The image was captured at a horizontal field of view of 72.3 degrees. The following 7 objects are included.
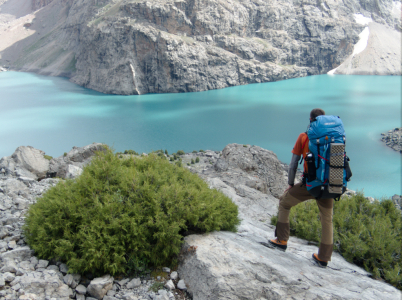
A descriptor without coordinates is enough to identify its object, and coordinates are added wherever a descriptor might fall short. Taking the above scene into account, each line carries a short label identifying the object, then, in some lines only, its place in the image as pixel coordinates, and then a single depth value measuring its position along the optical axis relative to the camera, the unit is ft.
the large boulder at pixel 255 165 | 41.24
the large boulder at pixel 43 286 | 10.14
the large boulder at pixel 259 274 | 10.85
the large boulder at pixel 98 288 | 10.48
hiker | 13.39
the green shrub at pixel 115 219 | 11.20
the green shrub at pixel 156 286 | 11.05
